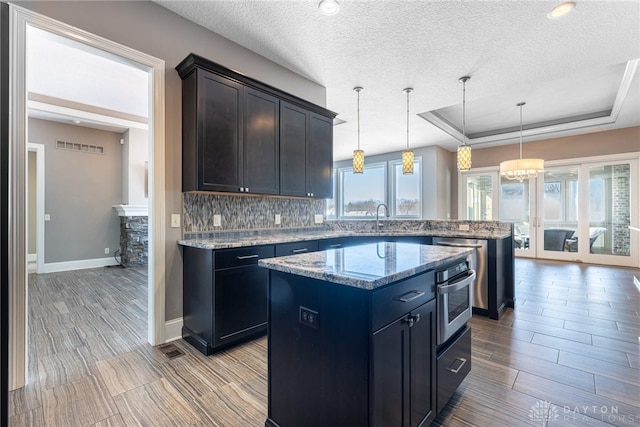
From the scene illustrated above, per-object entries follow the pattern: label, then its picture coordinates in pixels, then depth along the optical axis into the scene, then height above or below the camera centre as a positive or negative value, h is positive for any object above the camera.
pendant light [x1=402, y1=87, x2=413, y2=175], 3.43 +0.62
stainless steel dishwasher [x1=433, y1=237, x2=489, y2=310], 3.16 -0.68
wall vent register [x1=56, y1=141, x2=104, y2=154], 5.64 +1.38
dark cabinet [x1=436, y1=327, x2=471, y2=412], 1.52 -0.89
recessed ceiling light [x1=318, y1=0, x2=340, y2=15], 2.33 +1.72
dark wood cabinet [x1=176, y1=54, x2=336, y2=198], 2.51 +0.80
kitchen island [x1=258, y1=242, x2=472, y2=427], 1.10 -0.55
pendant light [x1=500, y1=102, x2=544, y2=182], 4.76 +0.75
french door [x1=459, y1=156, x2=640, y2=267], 5.85 +0.06
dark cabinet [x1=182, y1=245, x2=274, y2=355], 2.31 -0.71
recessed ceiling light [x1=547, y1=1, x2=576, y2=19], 2.35 +1.70
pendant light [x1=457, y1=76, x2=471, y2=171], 3.18 +0.61
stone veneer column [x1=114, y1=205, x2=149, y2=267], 5.84 -0.43
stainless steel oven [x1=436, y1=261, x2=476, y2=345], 1.51 -0.50
